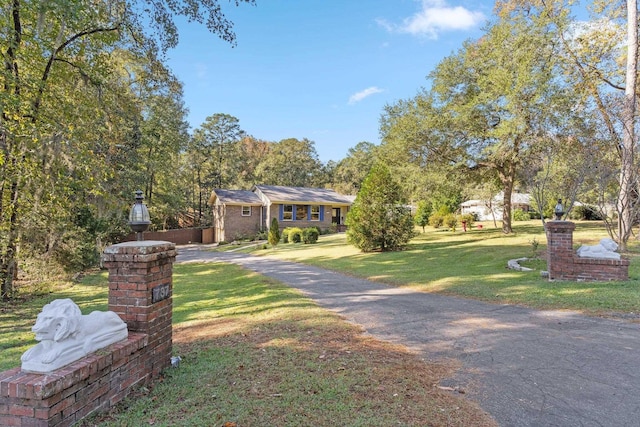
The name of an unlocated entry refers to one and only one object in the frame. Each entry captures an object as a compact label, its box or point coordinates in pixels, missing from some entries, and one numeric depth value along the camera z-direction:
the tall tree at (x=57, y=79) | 7.60
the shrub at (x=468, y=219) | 21.27
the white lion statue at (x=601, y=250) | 7.56
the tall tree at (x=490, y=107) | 14.23
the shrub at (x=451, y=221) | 21.48
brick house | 26.78
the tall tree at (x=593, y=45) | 14.74
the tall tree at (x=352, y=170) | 45.62
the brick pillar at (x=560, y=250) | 7.54
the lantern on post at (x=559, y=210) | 7.70
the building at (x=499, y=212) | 35.88
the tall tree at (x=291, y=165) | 41.19
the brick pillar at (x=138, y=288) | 3.20
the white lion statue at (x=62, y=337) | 2.31
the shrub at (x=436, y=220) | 23.42
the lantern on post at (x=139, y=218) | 3.53
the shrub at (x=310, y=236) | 20.83
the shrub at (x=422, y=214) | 22.48
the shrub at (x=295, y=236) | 21.62
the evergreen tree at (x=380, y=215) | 14.30
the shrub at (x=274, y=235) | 21.31
